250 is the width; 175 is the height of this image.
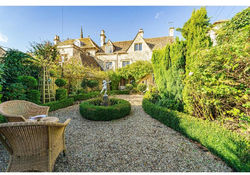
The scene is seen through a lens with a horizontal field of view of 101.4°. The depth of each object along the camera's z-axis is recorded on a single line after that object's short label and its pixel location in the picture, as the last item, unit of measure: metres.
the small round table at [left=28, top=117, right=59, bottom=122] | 2.50
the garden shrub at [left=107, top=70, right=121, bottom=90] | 14.65
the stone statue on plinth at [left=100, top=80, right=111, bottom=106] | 5.70
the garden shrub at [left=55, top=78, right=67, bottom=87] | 6.73
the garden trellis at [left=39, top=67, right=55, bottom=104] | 5.95
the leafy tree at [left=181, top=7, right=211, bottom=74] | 3.65
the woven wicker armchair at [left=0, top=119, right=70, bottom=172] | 1.59
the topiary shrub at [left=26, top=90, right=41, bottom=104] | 4.88
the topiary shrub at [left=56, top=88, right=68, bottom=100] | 6.53
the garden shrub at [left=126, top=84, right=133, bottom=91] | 14.09
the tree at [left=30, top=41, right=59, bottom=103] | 5.97
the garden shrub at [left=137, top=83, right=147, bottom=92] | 12.89
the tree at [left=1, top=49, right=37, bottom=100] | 4.28
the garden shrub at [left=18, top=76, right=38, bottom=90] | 4.83
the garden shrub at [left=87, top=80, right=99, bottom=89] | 10.58
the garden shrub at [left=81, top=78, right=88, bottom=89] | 10.09
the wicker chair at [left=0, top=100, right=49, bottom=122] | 2.63
